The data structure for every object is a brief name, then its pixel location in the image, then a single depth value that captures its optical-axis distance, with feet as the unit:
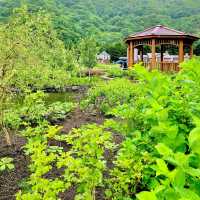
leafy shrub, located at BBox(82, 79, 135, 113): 20.72
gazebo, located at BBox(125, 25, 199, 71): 42.22
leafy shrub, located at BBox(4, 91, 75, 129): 13.41
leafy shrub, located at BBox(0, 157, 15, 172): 9.10
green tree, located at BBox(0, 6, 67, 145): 13.40
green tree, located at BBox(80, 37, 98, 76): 59.35
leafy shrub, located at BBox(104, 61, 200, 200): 2.40
